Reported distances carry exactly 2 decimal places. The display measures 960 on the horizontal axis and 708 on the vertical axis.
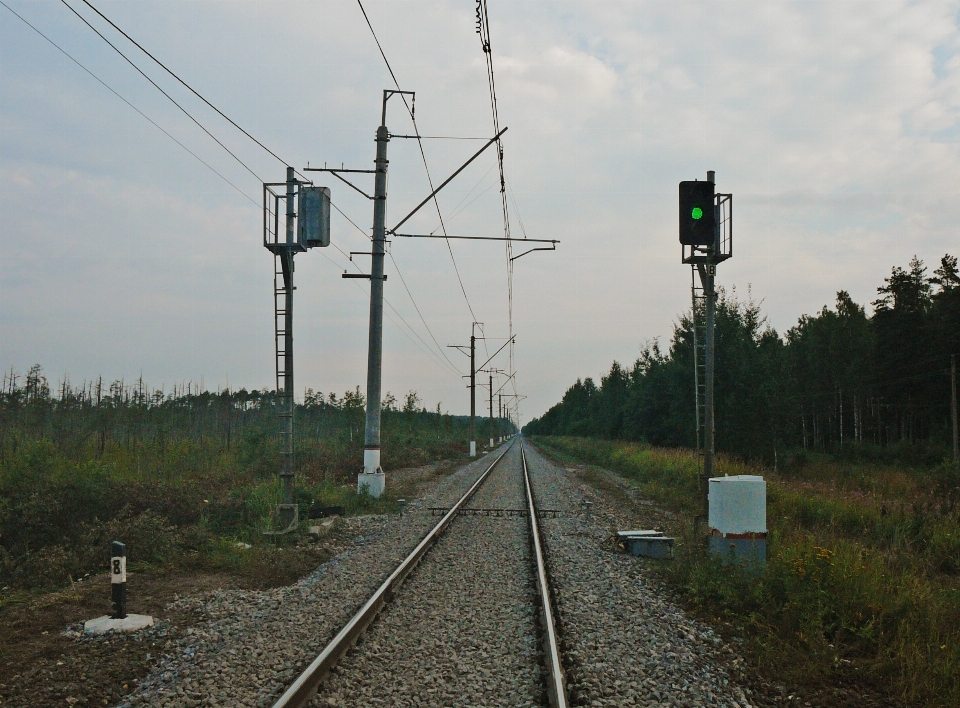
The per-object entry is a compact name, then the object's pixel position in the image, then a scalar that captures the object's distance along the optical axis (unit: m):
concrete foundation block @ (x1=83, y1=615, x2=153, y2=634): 6.58
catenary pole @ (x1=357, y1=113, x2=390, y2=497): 17.69
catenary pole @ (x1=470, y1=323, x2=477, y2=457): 47.59
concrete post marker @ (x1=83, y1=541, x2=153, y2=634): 6.72
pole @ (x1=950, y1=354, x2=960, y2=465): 36.15
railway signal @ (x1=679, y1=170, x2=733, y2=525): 9.91
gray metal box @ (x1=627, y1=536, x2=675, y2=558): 10.61
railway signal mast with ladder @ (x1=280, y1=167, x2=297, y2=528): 12.60
